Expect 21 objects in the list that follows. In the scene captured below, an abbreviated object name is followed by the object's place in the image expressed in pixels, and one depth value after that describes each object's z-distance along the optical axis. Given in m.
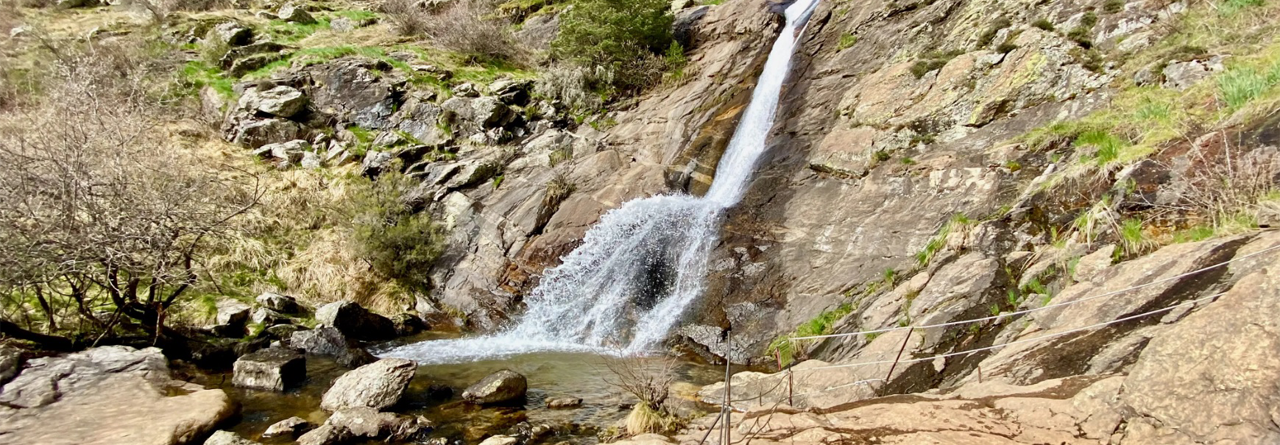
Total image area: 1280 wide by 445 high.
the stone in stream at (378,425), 6.36
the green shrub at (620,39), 19.05
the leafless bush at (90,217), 7.26
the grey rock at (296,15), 25.11
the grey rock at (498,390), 7.65
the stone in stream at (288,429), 6.48
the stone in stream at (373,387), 7.25
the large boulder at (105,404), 5.77
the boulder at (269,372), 8.08
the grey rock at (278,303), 11.61
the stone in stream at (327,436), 6.07
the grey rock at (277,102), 18.31
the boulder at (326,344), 9.64
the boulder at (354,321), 11.04
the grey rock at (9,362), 6.52
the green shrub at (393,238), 13.34
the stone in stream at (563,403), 7.55
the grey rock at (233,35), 21.41
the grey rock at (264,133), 17.78
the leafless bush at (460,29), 21.78
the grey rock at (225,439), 5.83
